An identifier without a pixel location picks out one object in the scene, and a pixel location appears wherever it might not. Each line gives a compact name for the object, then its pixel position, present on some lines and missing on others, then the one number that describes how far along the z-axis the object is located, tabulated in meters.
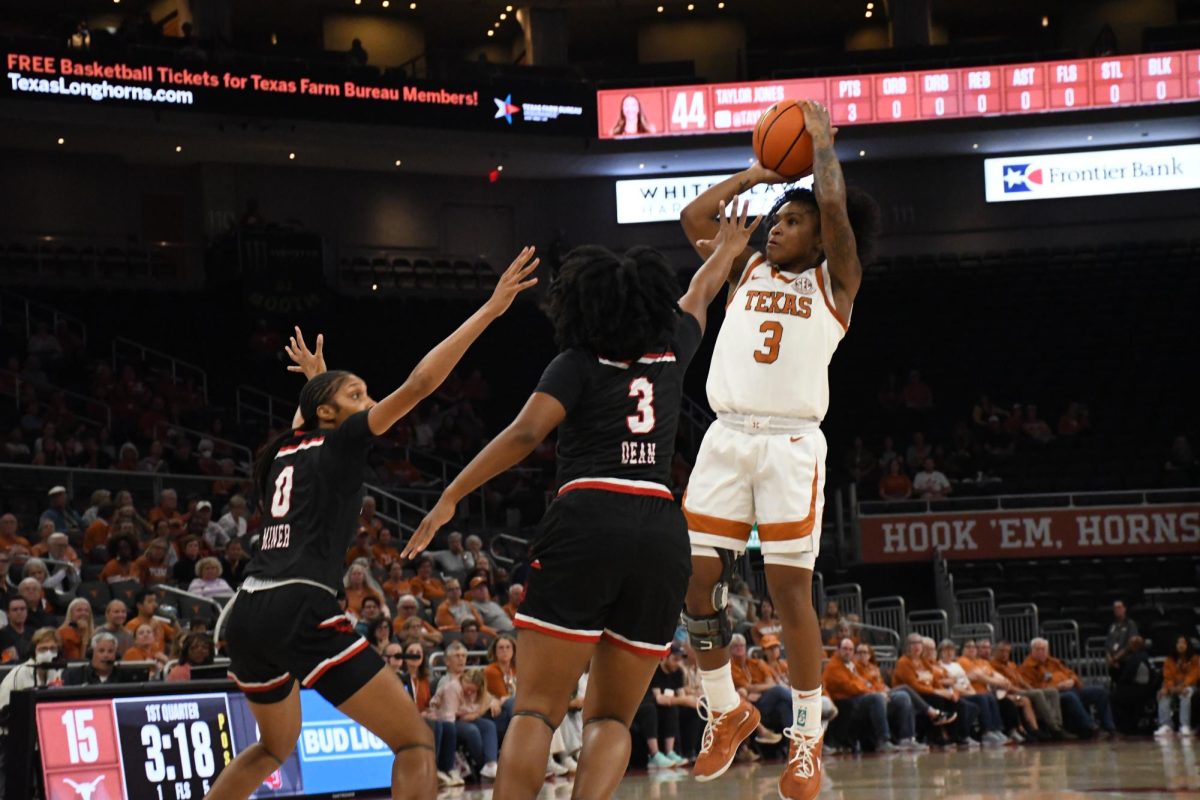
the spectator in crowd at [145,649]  10.89
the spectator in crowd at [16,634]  10.53
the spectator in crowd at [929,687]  15.83
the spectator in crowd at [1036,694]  16.70
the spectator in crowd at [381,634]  11.91
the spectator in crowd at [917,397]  25.08
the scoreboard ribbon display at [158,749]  8.77
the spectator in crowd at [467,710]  11.98
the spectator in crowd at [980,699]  16.22
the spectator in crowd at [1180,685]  16.91
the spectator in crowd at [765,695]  14.11
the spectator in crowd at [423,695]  11.73
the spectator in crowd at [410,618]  12.78
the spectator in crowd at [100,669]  9.90
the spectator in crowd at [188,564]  14.18
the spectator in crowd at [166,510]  15.64
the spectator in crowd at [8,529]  13.39
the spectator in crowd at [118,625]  11.09
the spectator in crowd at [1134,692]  17.14
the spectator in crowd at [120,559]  13.26
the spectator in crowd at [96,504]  15.15
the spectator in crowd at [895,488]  22.31
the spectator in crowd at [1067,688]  16.86
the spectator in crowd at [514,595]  13.90
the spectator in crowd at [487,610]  14.59
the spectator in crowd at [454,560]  16.23
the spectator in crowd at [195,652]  10.25
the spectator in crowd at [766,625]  15.80
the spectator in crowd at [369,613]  12.34
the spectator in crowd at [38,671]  9.60
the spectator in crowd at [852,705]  14.91
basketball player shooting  5.88
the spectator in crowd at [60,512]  14.77
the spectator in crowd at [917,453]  23.62
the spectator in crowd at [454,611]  13.98
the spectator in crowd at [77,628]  10.85
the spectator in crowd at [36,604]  11.35
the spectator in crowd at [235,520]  15.46
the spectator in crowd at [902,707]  15.27
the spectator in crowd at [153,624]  11.32
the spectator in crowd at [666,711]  13.35
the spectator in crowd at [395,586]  14.64
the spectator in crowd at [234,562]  14.09
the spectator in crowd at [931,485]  22.34
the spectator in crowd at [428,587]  15.03
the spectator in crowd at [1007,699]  16.55
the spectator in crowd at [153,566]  13.36
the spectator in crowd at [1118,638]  17.70
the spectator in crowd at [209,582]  13.34
